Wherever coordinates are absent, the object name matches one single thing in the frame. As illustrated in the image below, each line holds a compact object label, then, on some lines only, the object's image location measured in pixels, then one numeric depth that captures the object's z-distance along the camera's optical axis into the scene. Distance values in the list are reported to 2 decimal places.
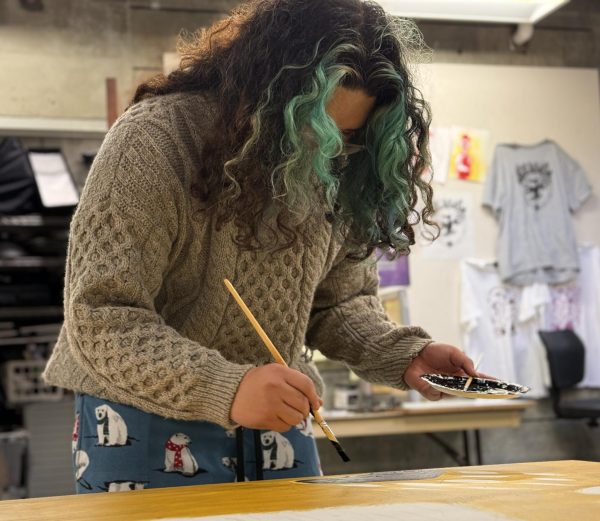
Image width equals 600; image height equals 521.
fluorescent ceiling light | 4.57
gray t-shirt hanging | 4.88
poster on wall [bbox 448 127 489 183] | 4.96
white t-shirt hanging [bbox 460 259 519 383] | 4.75
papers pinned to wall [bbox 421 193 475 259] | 4.88
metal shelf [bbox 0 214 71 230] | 4.35
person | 1.03
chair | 4.79
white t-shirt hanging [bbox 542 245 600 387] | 4.96
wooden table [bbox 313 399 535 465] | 3.50
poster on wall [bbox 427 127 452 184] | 4.90
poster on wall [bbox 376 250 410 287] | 4.73
